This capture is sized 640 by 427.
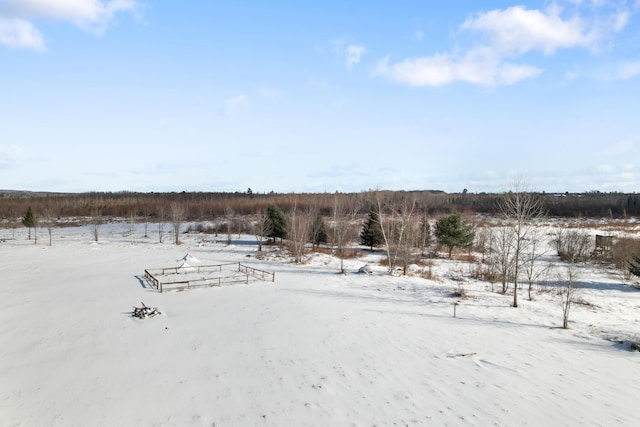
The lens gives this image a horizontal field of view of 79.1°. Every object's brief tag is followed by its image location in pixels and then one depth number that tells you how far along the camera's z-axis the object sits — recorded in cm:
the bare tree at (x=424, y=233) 5316
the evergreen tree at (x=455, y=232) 4853
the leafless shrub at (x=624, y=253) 4068
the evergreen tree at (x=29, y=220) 7031
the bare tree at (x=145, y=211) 10606
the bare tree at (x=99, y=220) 6662
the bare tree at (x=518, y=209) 2636
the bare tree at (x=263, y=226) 5712
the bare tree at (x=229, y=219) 6235
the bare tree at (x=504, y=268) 3175
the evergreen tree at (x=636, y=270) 3066
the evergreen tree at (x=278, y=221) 6088
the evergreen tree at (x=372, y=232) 5342
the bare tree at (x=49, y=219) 6175
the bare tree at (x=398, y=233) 3812
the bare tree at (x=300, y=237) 4609
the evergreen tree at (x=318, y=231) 5531
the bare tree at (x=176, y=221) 6578
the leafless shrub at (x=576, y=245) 4797
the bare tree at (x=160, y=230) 6648
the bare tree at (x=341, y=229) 4441
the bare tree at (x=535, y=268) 3853
